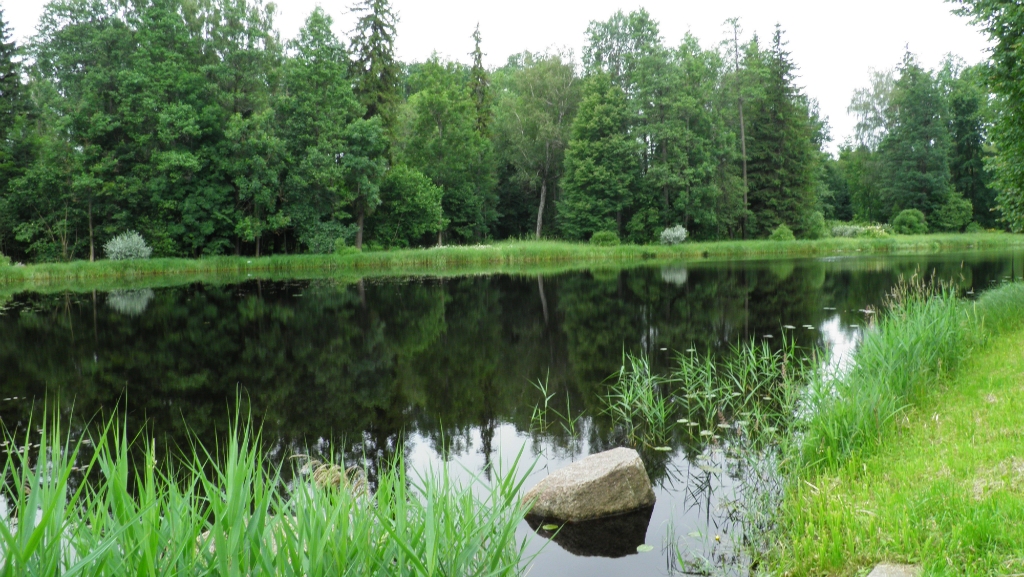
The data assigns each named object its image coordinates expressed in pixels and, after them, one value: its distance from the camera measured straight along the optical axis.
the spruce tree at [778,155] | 42.66
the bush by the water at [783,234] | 39.59
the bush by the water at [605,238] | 37.44
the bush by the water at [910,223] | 44.62
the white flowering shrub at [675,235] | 37.84
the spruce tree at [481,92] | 44.53
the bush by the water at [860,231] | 42.00
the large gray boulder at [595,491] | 4.79
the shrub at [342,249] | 32.91
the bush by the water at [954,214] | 46.12
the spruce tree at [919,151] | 47.03
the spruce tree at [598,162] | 38.94
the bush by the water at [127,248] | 28.95
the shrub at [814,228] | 42.34
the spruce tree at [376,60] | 35.81
